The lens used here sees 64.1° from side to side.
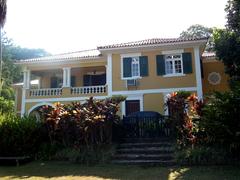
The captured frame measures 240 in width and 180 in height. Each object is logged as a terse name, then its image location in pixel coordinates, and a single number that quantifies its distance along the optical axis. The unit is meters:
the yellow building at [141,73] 13.20
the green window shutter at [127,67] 13.72
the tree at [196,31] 26.57
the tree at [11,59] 29.00
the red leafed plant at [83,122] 8.37
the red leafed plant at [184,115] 8.19
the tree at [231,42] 10.62
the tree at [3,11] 9.66
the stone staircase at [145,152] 7.58
